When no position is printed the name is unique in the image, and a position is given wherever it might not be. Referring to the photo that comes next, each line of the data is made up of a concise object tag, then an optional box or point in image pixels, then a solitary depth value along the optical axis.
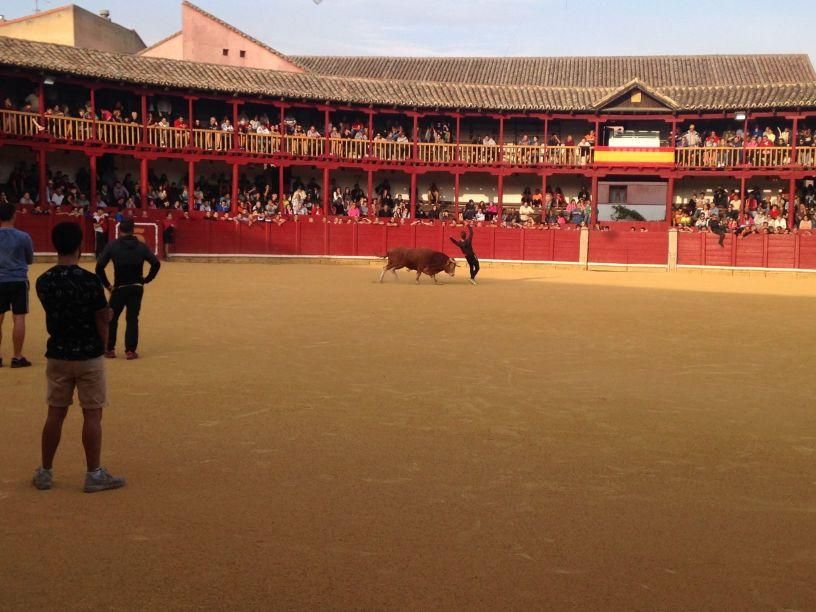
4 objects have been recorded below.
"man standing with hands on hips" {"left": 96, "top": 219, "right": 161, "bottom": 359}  8.13
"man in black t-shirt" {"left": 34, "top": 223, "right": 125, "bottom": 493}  4.29
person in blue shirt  7.36
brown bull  18.56
